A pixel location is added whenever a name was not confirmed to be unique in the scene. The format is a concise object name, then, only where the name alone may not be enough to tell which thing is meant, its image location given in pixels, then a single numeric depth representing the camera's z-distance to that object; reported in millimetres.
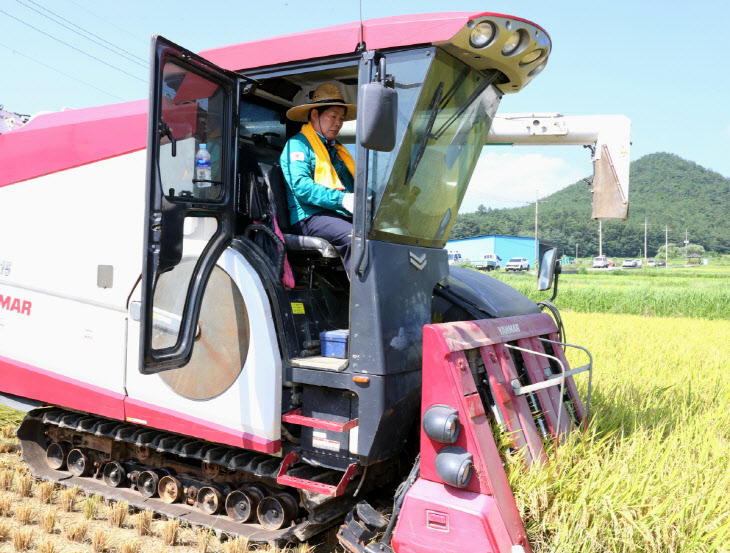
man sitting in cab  3408
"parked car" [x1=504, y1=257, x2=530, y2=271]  55312
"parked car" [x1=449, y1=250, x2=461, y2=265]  58906
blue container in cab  3359
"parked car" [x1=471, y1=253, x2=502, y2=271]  55141
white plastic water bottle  3344
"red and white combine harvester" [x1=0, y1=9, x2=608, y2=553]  2977
